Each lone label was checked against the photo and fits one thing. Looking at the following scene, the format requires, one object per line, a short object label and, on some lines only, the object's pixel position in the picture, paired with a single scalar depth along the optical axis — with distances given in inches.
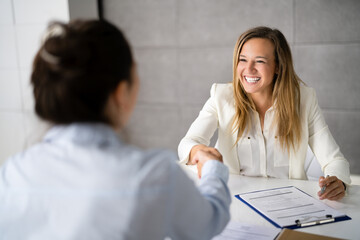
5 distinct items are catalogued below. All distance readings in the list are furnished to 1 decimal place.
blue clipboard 45.4
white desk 44.4
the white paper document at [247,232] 43.2
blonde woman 74.7
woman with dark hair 25.8
